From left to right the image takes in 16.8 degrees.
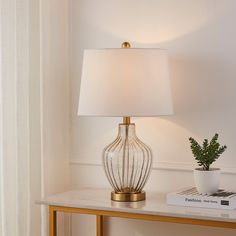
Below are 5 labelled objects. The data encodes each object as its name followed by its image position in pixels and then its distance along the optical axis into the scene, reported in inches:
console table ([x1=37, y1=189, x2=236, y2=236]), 111.7
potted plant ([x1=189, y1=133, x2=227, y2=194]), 119.0
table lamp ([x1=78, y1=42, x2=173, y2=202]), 122.1
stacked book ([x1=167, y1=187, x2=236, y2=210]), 115.2
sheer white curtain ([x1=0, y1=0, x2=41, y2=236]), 127.8
